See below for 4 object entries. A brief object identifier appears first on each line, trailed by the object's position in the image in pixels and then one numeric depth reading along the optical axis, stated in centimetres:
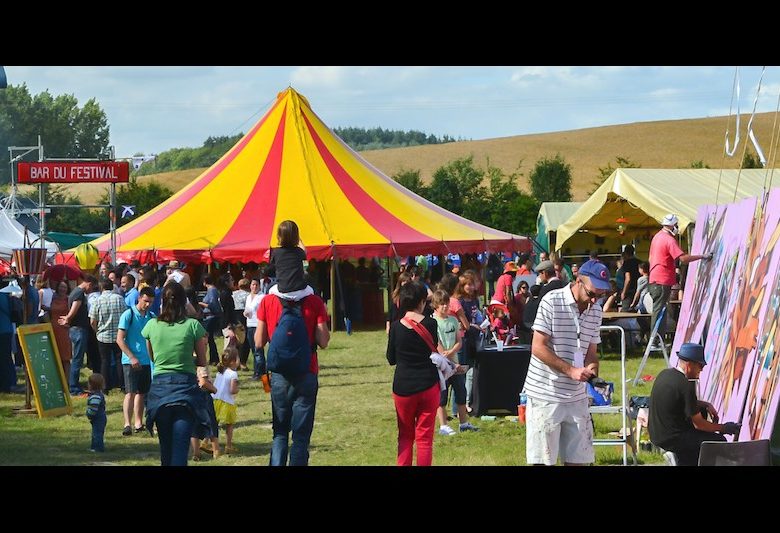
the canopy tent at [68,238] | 3978
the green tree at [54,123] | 8888
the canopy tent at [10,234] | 3169
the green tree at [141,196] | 5819
